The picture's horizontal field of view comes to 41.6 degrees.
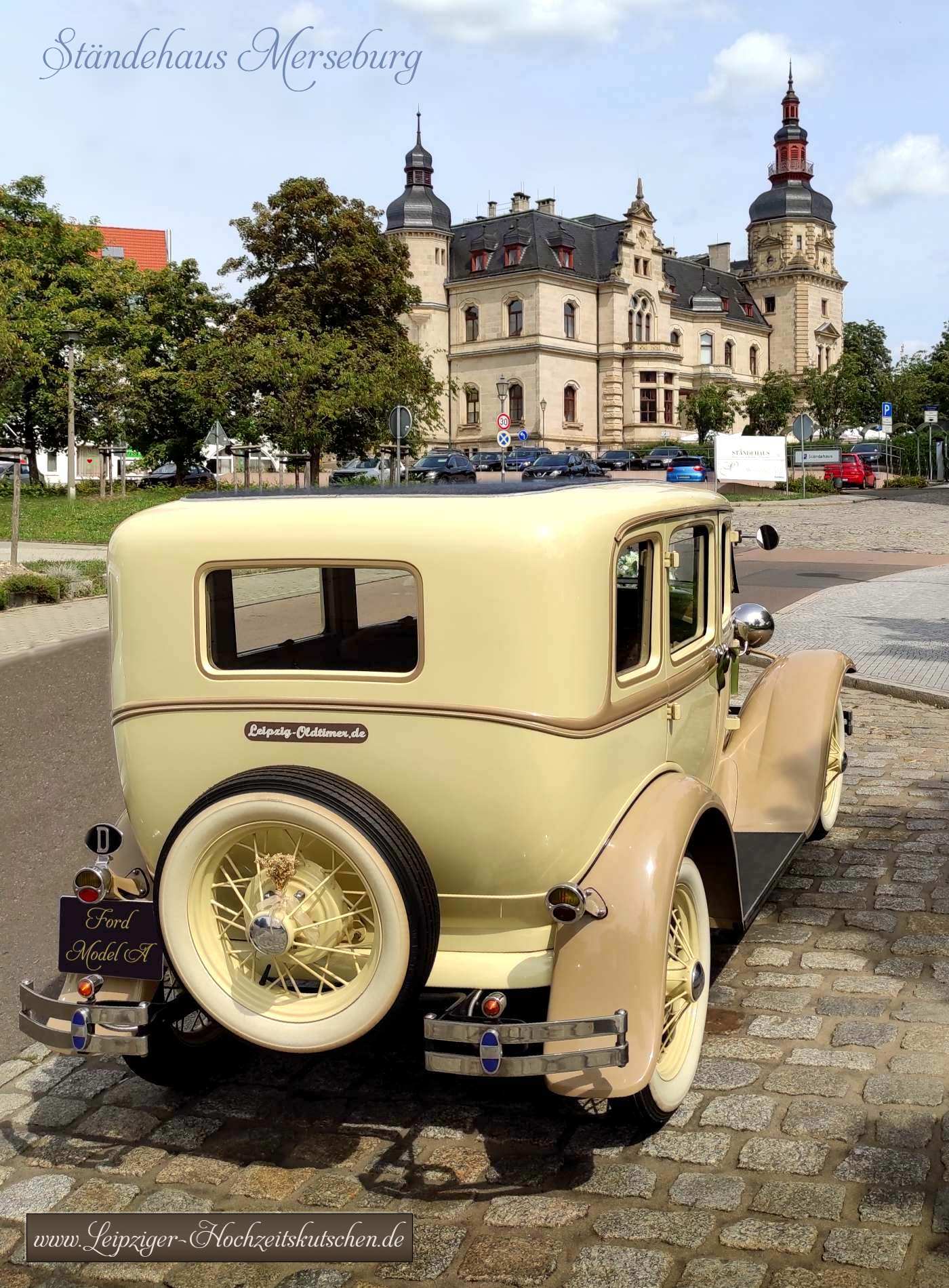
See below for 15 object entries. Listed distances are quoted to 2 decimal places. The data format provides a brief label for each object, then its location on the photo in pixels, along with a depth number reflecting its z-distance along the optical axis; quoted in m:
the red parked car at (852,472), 49.09
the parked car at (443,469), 48.22
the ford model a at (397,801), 3.38
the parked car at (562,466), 50.91
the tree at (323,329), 39.41
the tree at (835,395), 66.81
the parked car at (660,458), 58.19
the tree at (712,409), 74.81
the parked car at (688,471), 47.03
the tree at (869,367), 73.81
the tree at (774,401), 73.50
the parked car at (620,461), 60.94
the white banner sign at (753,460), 40.84
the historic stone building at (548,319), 77.50
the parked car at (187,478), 47.44
